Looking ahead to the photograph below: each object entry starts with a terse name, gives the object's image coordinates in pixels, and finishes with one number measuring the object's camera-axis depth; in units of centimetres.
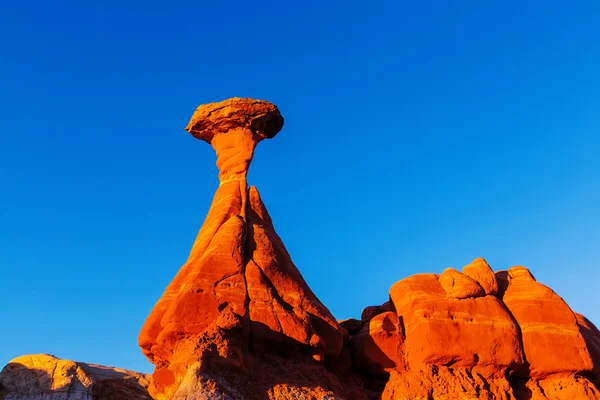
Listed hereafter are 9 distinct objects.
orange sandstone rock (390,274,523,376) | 2195
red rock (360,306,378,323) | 2579
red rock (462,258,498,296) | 2427
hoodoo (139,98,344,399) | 1816
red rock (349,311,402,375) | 2220
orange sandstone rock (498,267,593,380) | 2300
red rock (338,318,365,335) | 2505
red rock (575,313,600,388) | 2475
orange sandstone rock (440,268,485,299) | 2330
